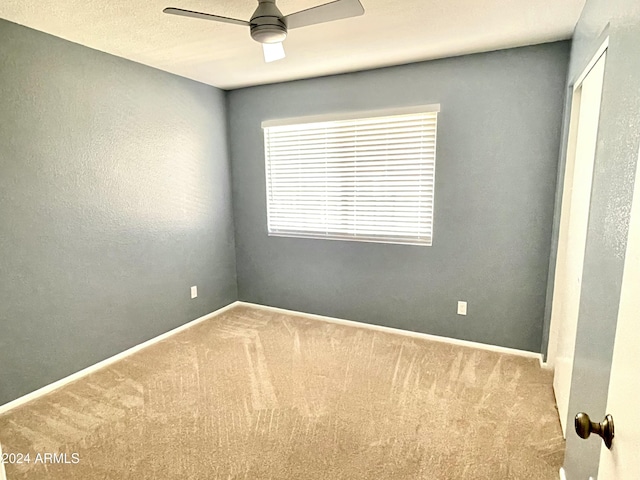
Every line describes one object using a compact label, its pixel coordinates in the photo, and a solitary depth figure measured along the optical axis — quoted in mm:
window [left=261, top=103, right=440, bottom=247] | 3004
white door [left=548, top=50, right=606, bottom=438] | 1811
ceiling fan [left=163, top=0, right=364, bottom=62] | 1678
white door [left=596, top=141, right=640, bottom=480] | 627
